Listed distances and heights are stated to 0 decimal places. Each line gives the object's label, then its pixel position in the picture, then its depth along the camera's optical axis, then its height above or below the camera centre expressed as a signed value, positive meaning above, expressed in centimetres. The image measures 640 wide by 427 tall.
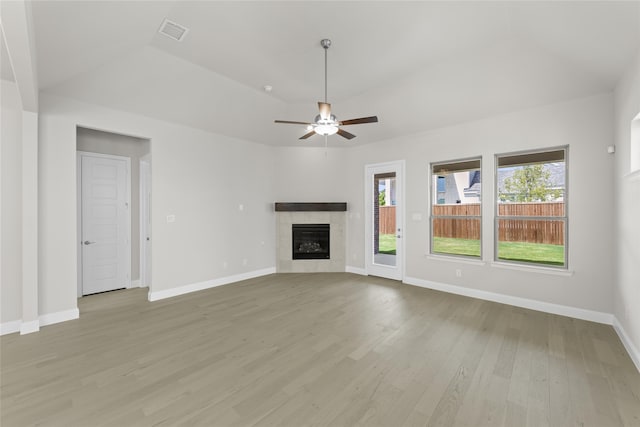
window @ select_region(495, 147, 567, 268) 391 +6
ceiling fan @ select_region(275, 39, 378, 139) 315 +107
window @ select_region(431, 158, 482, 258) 468 +7
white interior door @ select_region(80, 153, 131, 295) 471 -20
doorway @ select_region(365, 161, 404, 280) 555 -16
